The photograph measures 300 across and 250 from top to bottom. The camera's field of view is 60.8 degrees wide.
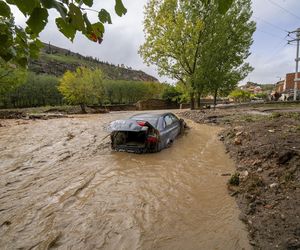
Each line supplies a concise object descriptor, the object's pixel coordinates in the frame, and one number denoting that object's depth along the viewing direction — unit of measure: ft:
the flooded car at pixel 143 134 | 29.35
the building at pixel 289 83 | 185.29
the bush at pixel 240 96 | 245.63
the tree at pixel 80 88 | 113.91
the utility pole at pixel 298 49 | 118.11
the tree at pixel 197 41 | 77.10
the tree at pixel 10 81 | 75.31
